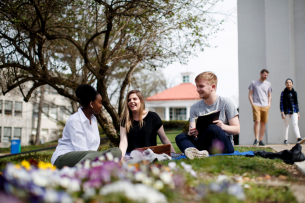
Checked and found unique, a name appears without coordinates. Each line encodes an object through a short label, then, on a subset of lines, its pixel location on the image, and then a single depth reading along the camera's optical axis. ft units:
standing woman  23.47
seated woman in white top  10.04
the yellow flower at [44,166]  6.76
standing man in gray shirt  23.66
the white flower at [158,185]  5.30
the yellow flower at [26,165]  6.61
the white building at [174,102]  97.48
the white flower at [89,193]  4.78
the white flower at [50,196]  4.26
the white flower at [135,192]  4.46
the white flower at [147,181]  5.39
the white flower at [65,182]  5.43
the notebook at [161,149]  12.30
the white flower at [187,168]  7.52
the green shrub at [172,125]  79.92
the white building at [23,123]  96.63
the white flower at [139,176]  5.66
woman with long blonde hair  13.99
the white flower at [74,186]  5.18
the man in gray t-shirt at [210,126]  12.16
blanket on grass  12.60
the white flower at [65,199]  4.27
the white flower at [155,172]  6.07
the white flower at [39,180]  5.18
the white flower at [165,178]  5.60
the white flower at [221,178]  6.65
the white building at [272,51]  27.82
